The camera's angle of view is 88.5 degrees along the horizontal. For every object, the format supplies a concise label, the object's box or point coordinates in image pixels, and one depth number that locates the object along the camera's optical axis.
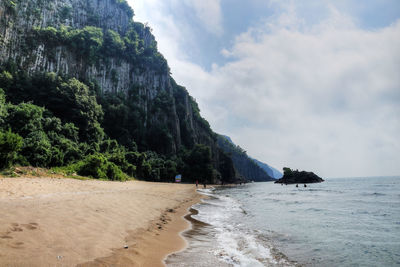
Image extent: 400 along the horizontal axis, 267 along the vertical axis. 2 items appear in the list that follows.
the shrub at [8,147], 16.08
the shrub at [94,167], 27.61
